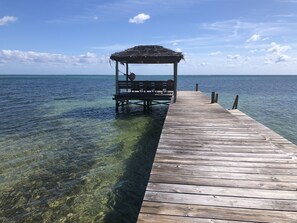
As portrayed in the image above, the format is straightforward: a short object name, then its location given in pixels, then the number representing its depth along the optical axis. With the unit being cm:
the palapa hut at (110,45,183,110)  1759
